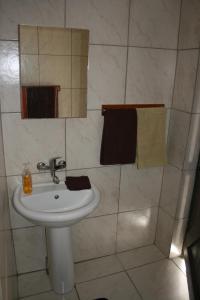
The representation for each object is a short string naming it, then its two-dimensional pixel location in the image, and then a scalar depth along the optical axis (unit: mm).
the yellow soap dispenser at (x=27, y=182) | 1692
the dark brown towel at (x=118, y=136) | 1801
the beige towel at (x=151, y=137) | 1887
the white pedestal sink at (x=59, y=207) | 1670
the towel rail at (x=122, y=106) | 1811
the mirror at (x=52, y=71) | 1562
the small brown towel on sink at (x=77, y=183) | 1749
